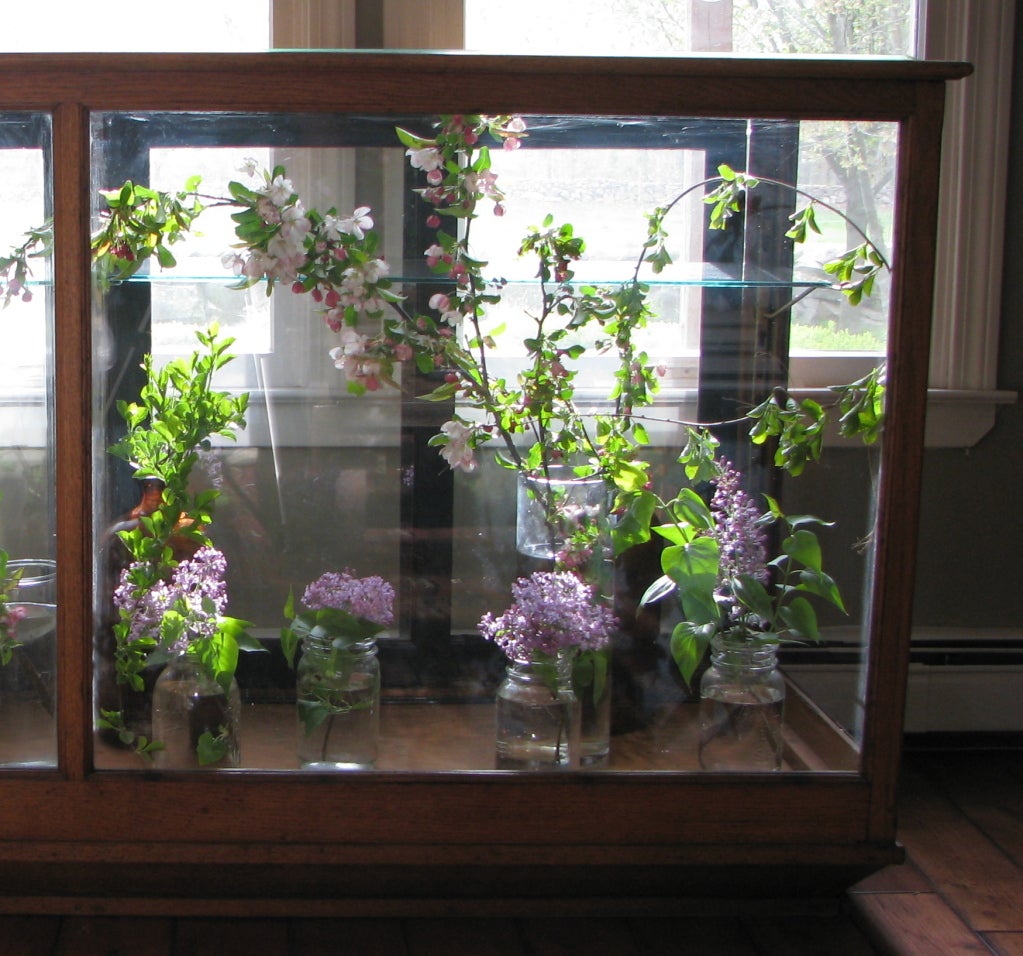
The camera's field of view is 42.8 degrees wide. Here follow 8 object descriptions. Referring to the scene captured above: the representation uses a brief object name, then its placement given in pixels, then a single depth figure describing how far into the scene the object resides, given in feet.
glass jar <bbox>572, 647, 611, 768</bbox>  4.55
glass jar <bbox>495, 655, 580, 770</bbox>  4.52
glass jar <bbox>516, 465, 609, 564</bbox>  4.52
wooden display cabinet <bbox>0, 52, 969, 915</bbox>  4.15
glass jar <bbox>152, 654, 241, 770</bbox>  4.48
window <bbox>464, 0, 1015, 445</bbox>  6.19
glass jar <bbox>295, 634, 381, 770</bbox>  4.51
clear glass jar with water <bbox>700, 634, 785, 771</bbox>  4.56
